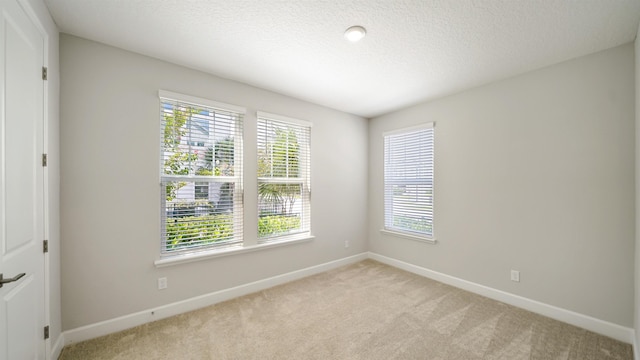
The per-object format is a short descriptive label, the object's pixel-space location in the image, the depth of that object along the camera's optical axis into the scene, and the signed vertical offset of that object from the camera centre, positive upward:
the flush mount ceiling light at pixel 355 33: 2.01 +1.17
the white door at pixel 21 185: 1.29 -0.03
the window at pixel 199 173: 2.61 +0.07
